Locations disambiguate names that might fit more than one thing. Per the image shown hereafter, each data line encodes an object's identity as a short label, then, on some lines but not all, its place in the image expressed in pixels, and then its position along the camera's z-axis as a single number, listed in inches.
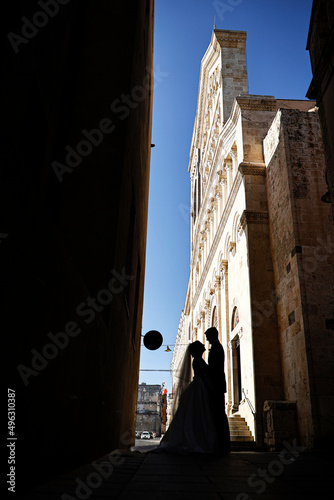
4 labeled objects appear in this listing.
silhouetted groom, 231.0
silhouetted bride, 224.4
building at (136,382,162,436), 2568.9
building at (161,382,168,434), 1581.9
